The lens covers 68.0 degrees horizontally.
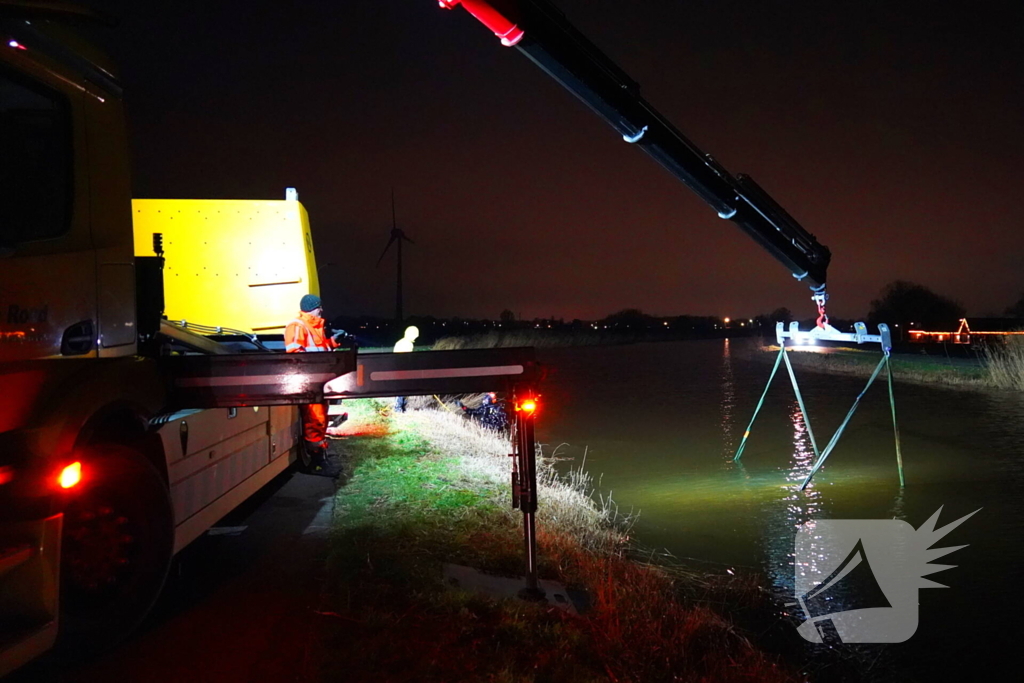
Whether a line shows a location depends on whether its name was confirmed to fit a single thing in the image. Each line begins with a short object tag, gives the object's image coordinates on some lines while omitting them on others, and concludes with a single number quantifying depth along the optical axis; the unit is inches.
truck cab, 134.3
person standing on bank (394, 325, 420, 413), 548.4
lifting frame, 377.4
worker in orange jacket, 313.3
